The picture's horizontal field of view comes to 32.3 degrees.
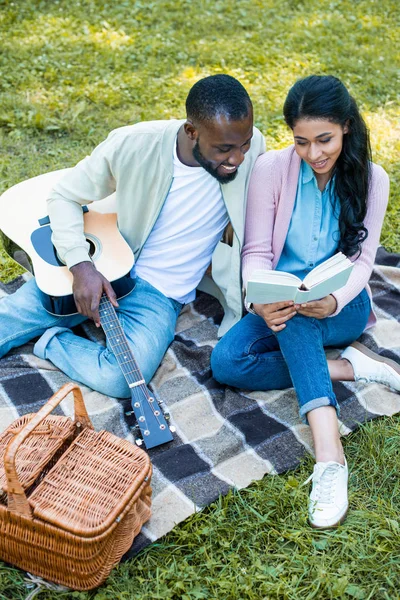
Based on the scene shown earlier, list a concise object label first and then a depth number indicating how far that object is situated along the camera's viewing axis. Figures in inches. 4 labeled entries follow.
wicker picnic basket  91.7
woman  112.2
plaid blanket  112.8
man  128.9
